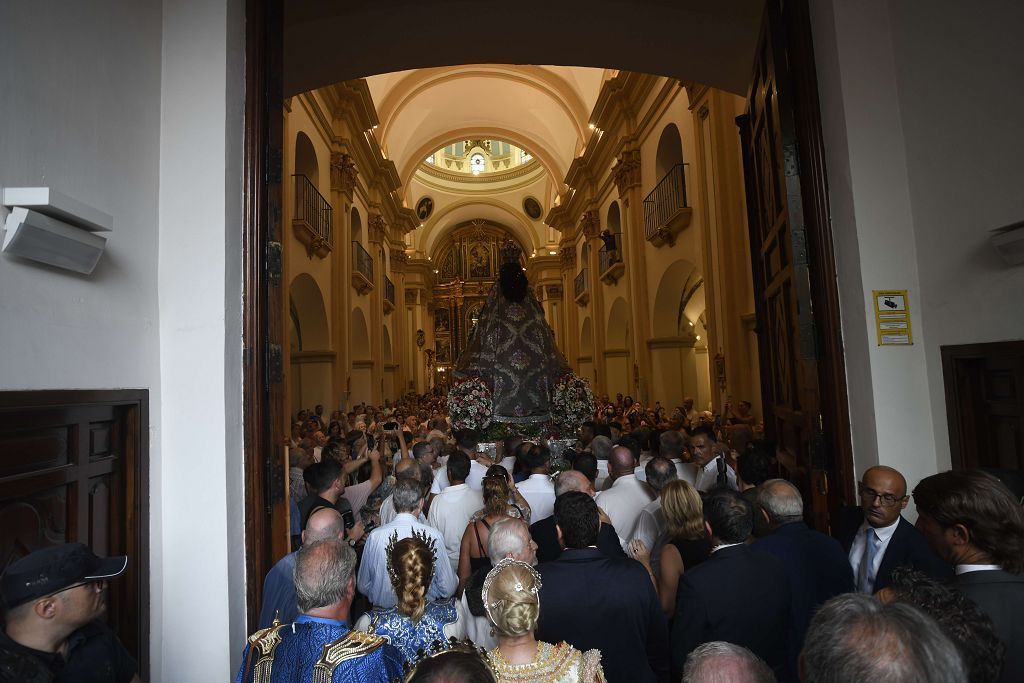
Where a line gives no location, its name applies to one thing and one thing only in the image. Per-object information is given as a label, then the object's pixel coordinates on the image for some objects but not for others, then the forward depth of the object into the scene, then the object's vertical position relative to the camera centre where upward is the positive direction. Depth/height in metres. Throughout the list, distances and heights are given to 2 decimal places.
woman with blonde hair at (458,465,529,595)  3.17 -0.66
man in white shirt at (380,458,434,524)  3.64 -0.51
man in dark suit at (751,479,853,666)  2.45 -0.74
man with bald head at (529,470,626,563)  3.02 -0.74
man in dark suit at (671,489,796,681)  2.16 -0.74
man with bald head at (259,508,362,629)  2.53 -0.72
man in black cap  1.62 -0.55
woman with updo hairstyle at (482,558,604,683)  1.78 -0.72
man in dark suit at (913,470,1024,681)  1.68 -0.50
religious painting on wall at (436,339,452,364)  37.00 +2.30
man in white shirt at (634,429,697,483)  4.66 -0.55
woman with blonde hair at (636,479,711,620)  2.67 -0.67
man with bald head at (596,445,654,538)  3.77 -0.69
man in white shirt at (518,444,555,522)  4.09 -0.66
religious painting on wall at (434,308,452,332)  37.00 +3.98
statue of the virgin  7.73 +0.35
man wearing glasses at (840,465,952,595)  2.45 -0.66
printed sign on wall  3.16 +0.25
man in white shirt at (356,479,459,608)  3.03 -0.77
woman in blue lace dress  2.17 -0.72
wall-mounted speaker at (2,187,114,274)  2.05 +0.60
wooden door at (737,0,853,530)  3.34 +0.57
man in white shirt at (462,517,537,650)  2.31 -0.60
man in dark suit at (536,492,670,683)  2.20 -0.78
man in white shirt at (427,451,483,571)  3.89 -0.73
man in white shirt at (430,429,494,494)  4.78 -0.60
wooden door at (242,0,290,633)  3.01 +0.44
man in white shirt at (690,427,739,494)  4.48 -0.59
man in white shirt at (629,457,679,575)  3.57 -0.74
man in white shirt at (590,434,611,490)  5.09 -0.53
